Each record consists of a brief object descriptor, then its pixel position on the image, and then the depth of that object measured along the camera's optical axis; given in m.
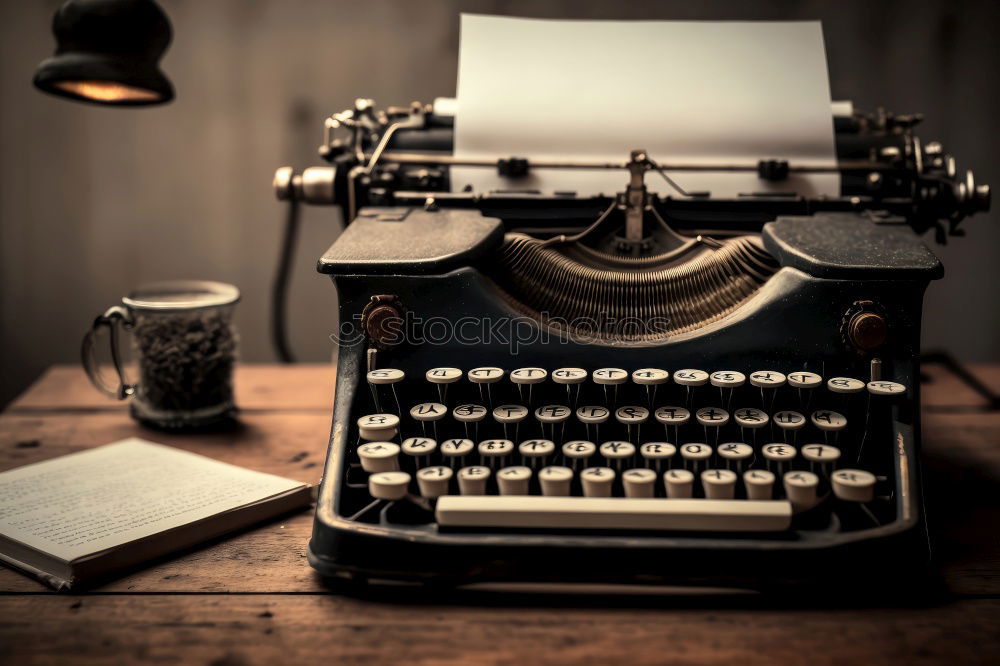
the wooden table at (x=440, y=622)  0.84
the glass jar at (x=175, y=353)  1.07
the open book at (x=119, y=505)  0.90
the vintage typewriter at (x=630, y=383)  0.88
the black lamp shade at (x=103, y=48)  1.02
